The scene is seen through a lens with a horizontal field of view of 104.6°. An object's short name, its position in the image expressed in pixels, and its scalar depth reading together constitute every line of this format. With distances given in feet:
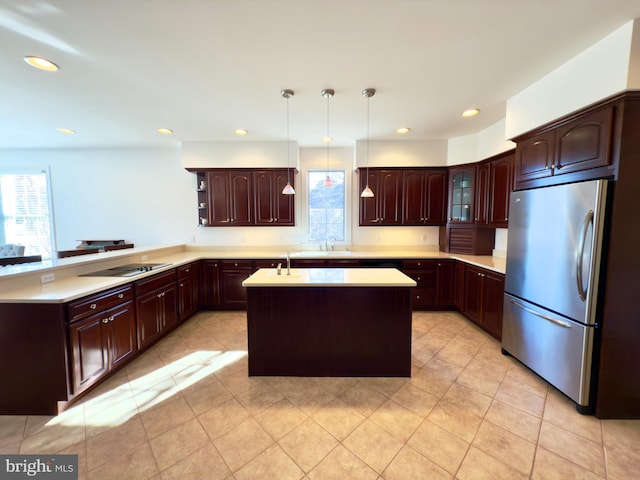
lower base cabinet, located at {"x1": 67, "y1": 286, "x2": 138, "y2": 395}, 6.30
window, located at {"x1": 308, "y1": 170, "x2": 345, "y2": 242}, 14.87
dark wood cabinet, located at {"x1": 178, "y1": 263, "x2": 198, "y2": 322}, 11.18
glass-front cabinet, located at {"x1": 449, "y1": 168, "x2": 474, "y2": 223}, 12.38
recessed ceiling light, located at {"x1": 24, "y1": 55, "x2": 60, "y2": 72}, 6.40
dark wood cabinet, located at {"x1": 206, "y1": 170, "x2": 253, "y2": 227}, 13.56
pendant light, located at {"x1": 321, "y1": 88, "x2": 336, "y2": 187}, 7.97
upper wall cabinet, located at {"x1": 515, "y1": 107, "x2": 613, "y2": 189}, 5.84
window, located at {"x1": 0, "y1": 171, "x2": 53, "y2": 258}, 14.75
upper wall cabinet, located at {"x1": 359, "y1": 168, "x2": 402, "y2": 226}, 13.47
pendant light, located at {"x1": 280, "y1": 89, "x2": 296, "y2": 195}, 8.07
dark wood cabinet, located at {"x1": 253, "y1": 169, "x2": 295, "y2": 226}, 13.56
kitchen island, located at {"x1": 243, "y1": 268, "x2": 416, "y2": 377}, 7.42
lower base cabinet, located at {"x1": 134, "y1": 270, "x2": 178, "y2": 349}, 8.70
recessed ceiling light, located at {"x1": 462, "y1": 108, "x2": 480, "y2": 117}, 9.69
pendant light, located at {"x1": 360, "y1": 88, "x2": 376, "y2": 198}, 8.00
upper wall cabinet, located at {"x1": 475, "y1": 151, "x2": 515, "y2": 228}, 10.35
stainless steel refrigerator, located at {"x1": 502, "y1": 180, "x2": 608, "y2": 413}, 5.88
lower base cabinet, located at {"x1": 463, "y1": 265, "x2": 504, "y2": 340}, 9.42
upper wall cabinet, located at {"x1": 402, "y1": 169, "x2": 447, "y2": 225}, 13.33
